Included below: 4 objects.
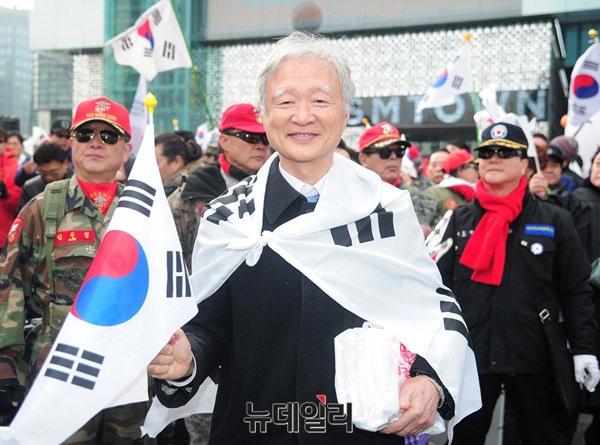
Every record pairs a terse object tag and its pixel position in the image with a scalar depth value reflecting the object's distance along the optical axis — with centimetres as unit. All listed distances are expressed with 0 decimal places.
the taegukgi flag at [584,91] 854
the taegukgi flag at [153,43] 866
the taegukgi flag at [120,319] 171
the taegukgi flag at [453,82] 954
